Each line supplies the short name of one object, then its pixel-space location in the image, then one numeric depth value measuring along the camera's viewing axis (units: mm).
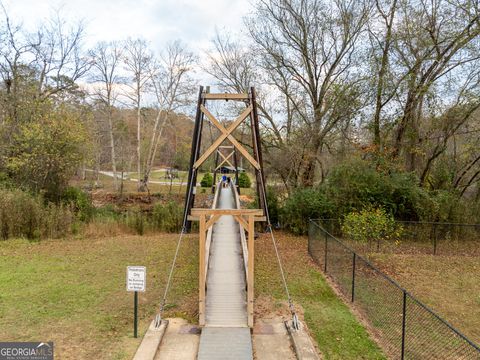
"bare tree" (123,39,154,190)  27141
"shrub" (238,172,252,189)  36656
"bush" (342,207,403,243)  11094
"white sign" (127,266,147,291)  6152
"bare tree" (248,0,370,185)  16281
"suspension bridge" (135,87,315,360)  5953
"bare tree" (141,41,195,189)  28094
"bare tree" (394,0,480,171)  13797
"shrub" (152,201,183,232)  17156
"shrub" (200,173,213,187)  35312
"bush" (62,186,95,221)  17109
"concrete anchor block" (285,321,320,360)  5695
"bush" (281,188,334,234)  15234
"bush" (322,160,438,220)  14516
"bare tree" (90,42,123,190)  26547
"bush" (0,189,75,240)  13539
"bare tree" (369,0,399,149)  15500
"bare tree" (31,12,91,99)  19859
